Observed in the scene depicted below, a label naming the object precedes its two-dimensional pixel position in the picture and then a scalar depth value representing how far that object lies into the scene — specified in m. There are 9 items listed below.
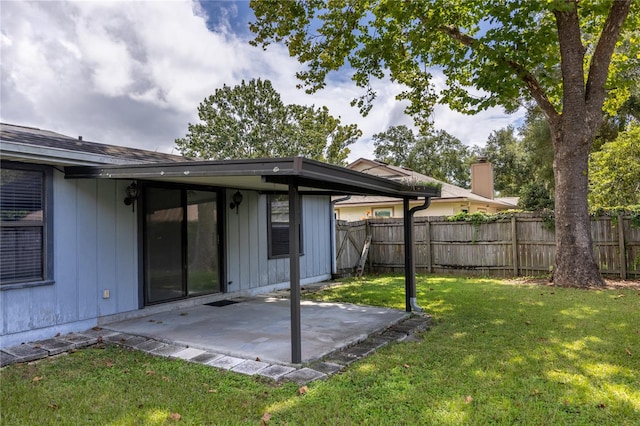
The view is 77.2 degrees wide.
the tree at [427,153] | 35.28
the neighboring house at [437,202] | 16.42
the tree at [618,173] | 12.02
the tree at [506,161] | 30.52
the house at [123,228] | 4.38
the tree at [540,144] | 17.70
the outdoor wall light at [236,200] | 7.55
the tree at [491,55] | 8.38
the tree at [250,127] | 23.84
